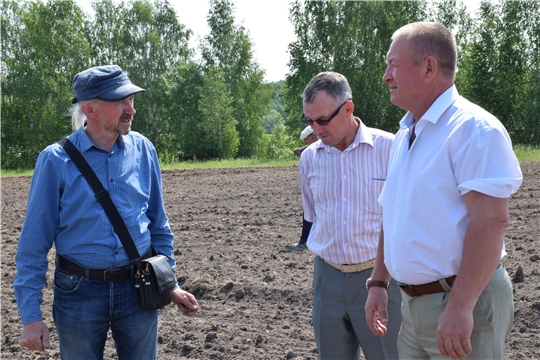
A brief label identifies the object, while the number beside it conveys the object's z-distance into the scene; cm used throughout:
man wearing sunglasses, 351
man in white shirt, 233
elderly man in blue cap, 313
